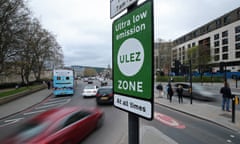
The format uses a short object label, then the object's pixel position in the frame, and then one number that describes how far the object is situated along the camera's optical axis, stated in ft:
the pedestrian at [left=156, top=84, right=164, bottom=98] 51.96
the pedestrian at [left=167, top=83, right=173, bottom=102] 43.35
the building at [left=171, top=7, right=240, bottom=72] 166.20
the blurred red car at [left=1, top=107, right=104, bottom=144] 12.92
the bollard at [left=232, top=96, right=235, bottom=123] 22.93
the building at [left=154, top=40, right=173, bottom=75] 198.12
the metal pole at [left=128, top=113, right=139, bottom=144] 4.68
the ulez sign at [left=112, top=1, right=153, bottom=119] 3.89
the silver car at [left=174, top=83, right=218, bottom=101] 45.09
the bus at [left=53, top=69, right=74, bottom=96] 62.03
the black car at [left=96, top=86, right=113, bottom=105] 39.33
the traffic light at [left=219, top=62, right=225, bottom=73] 39.65
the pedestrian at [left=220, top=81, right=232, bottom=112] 29.69
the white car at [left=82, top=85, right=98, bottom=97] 56.29
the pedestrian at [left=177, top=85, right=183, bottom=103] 41.06
